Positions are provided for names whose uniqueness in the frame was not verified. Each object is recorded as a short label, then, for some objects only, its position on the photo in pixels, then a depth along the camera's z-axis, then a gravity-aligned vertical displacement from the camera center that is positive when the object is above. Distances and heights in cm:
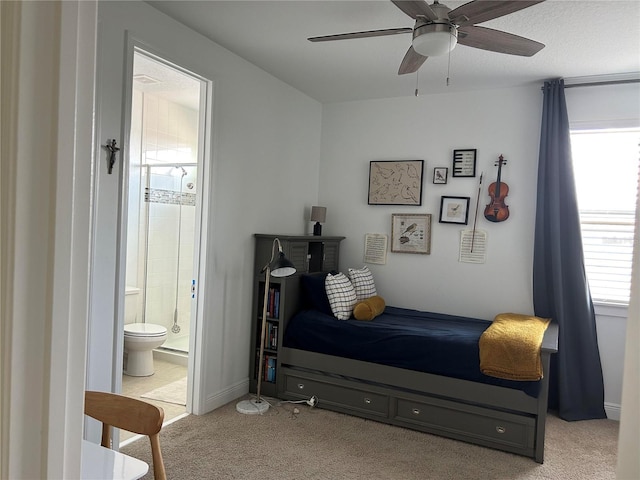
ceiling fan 201 +95
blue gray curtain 366 -29
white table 111 -60
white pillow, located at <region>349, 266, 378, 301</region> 414 -49
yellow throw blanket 287 -72
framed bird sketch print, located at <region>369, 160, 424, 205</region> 438 +44
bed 299 -101
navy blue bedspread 312 -79
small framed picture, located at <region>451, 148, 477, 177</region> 414 +60
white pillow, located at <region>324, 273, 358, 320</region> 368 -54
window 371 +29
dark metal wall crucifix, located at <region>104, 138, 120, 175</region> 258 +33
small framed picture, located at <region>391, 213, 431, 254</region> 434 -3
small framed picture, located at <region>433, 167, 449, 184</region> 425 +51
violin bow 412 +12
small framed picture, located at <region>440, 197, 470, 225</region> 417 +20
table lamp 443 +7
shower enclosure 466 -30
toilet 401 -109
